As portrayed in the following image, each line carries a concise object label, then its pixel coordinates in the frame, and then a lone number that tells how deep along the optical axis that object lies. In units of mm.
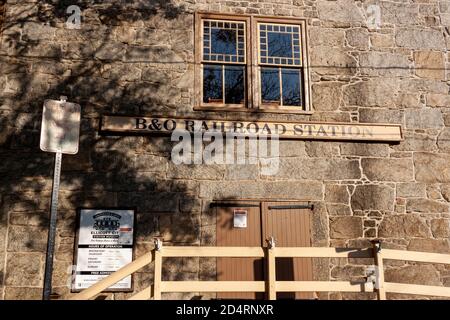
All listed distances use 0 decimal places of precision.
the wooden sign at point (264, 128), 7684
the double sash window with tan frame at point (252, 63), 8234
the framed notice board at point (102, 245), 7121
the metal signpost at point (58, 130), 4809
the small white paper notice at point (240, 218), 7621
